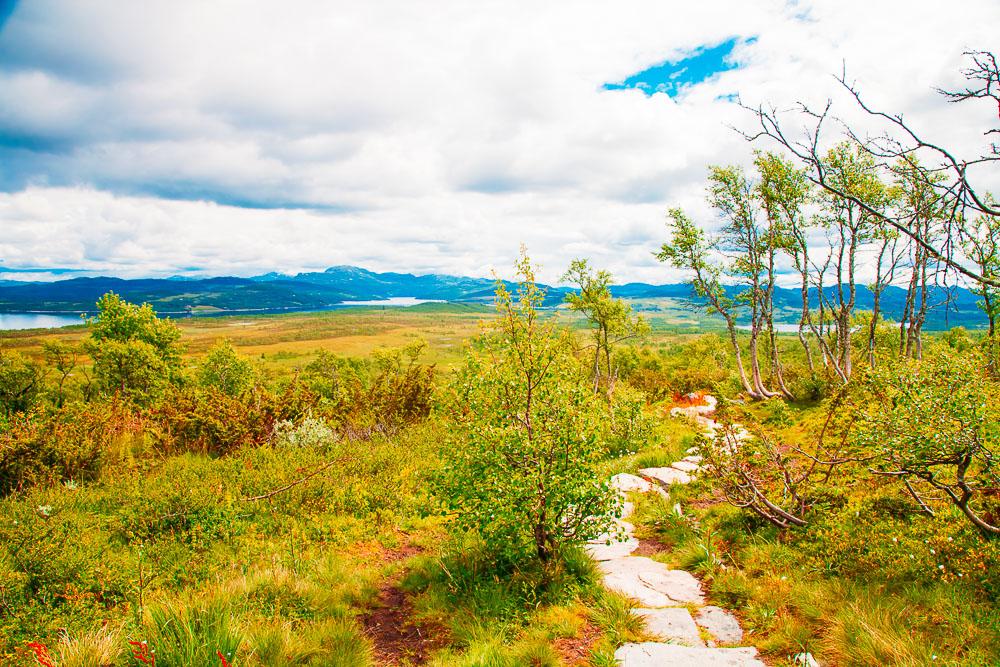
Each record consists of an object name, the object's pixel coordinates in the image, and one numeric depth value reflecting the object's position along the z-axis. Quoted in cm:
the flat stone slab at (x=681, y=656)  442
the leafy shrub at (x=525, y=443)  578
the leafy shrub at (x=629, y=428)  1402
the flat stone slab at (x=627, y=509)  923
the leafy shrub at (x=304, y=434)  1253
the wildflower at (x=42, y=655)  331
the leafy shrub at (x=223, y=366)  5597
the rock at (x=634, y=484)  1042
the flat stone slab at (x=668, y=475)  1067
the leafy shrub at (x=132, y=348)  3662
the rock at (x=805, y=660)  427
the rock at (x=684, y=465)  1139
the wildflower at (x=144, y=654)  359
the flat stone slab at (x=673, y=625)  496
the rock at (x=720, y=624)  504
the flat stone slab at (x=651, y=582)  596
